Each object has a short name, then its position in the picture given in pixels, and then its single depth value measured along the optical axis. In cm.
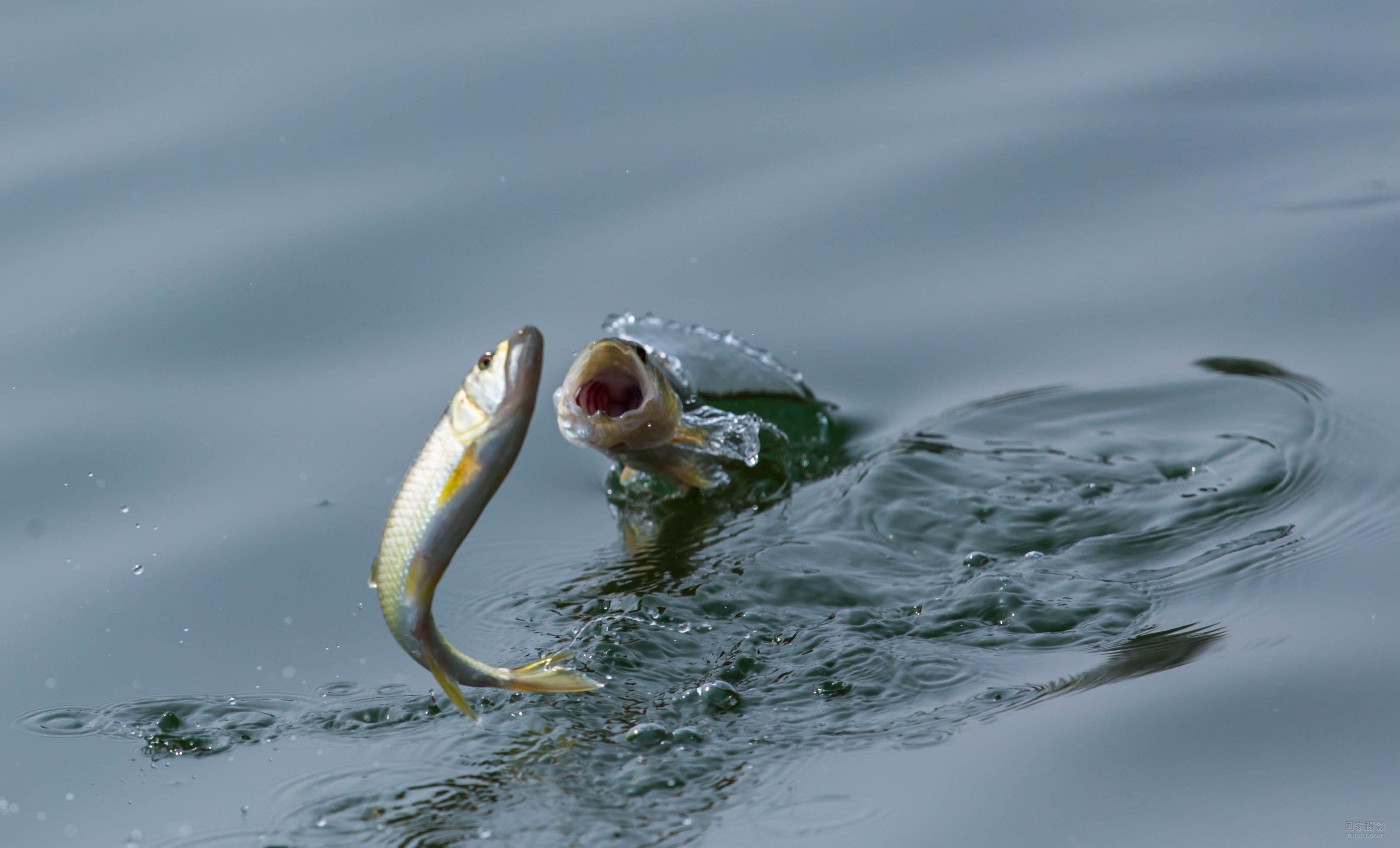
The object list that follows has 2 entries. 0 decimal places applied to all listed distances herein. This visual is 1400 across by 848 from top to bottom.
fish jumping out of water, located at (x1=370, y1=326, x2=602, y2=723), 520
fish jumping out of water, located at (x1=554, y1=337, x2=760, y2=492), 930
